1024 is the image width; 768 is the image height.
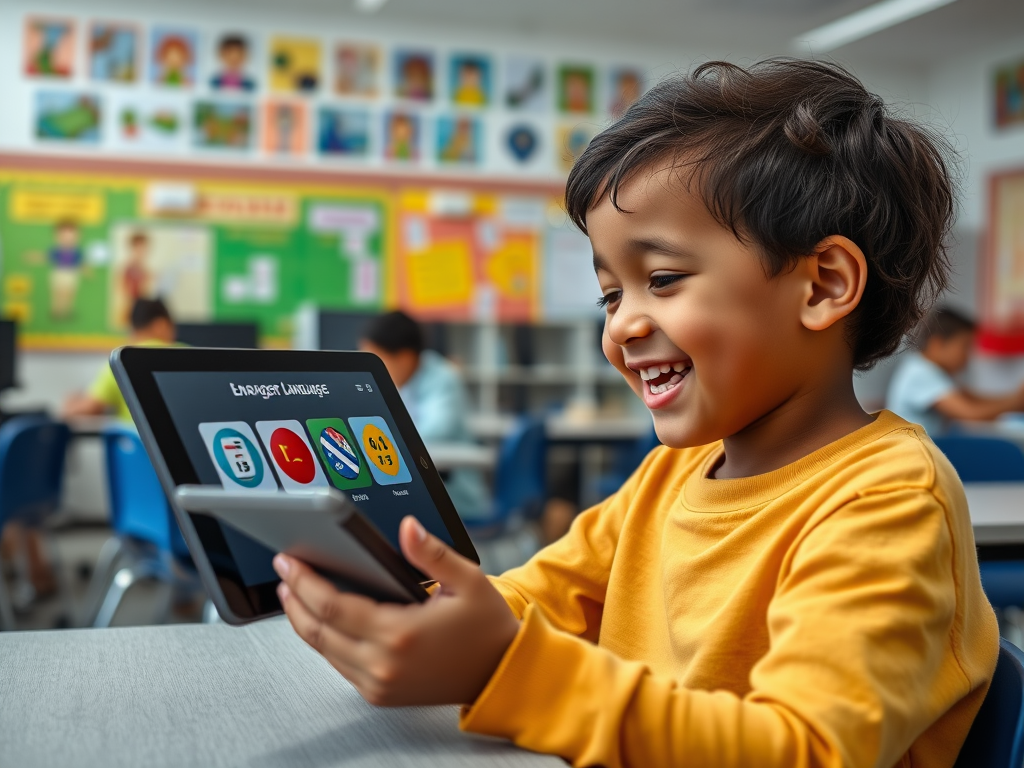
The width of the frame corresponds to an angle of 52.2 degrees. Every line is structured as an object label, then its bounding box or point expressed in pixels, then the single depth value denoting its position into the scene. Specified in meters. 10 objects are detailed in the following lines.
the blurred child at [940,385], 4.09
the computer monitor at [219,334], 5.00
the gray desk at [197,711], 0.56
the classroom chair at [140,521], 2.68
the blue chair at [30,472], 2.99
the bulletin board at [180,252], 6.01
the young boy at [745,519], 0.56
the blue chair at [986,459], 2.43
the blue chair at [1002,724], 0.67
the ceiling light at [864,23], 6.01
